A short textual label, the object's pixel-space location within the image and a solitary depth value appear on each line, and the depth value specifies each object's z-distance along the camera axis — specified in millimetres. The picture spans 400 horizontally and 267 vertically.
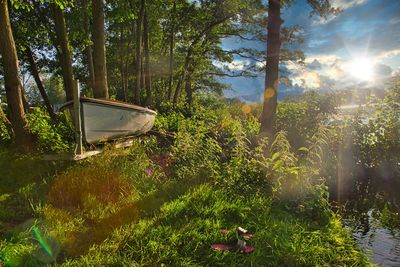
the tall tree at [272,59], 12047
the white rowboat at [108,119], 7891
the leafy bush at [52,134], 8414
